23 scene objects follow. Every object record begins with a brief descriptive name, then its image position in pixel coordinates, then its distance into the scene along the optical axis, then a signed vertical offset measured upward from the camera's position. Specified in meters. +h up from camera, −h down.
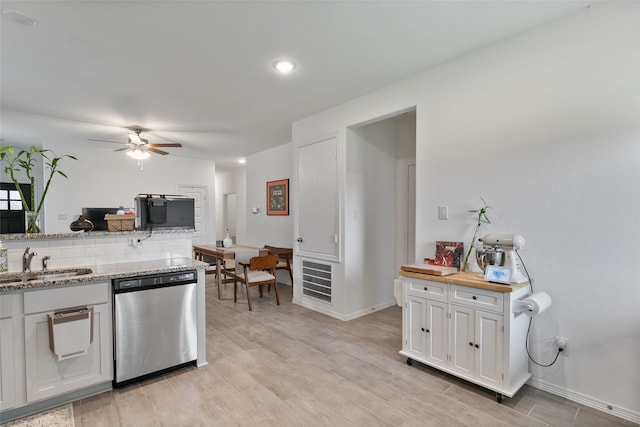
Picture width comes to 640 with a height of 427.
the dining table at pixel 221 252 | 4.70 -0.66
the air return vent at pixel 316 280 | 4.00 -0.94
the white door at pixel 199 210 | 7.30 +0.07
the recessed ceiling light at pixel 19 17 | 2.00 +1.35
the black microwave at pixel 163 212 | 2.83 +0.01
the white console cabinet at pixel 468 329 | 2.07 -0.88
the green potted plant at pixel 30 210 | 2.13 +0.03
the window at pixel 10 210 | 5.95 +0.07
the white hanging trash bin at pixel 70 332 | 1.97 -0.80
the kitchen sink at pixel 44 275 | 2.16 -0.47
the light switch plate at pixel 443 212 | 2.75 +0.00
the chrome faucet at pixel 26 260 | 2.24 -0.35
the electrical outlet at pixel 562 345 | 2.13 -0.95
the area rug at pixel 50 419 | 1.92 -1.34
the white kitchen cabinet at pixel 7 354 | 1.88 -0.88
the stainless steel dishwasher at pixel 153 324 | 2.27 -0.89
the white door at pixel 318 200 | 3.88 +0.17
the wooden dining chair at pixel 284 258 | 5.16 -0.79
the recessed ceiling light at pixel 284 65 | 2.71 +1.36
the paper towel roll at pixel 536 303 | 1.99 -0.61
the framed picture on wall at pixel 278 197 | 5.72 +0.30
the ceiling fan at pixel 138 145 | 4.64 +1.05
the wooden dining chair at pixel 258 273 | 4.15 -0.87
